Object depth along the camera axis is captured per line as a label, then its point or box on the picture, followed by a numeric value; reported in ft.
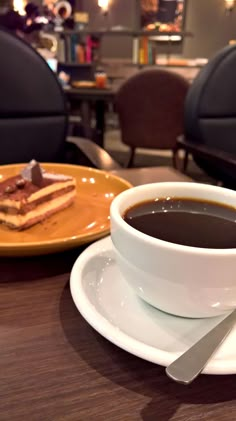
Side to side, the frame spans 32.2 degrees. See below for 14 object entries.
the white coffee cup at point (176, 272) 1.09
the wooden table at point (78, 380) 0.98
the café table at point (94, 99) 10.18
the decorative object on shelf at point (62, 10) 11.10
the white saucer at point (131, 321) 1.07
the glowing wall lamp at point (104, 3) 17.45
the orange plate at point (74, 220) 1.62
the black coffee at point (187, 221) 1.26
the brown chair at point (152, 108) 10.73
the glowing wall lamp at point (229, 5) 19.13
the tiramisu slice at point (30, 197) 1.93
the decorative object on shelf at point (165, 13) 19.08
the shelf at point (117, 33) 16.11
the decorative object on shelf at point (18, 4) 6.63
